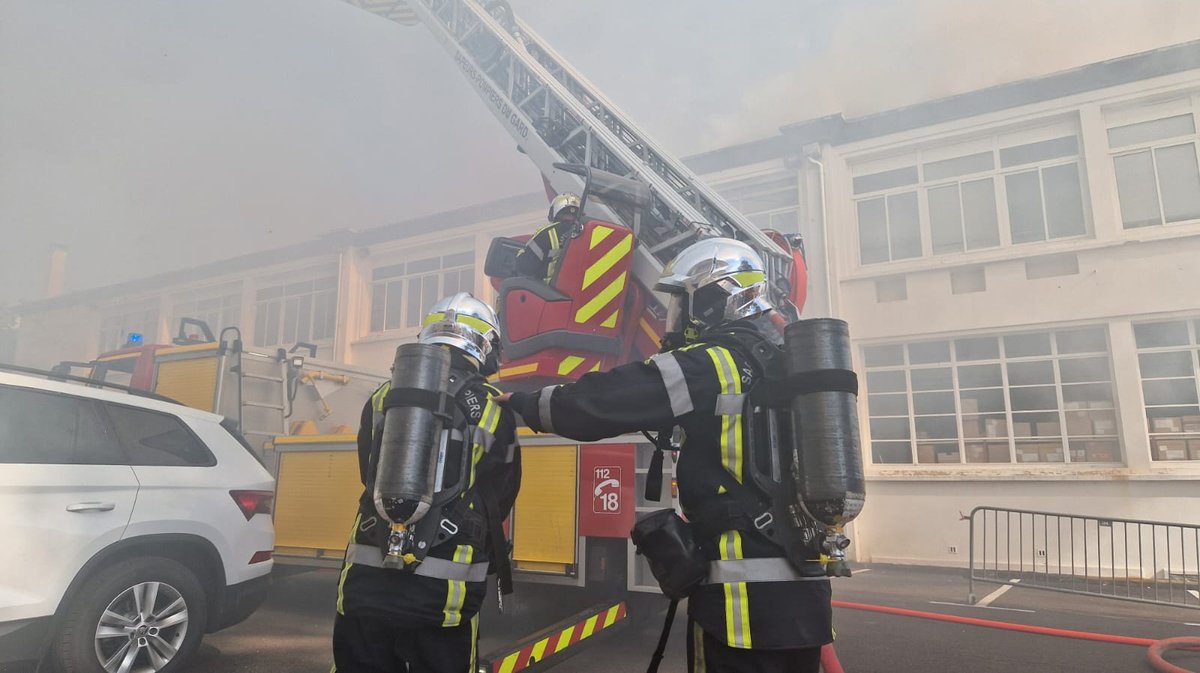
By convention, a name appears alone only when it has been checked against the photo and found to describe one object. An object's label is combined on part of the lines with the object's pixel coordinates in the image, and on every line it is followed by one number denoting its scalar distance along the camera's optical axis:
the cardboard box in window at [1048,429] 8.88
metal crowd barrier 7.53
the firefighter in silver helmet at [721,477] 1.74
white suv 2.85
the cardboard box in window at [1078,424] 8.73
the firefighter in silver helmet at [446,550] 2.09
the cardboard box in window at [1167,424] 8.27
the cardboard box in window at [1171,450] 8.22
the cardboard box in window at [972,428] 9.32
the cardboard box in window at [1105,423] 8.59
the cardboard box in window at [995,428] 9.15
